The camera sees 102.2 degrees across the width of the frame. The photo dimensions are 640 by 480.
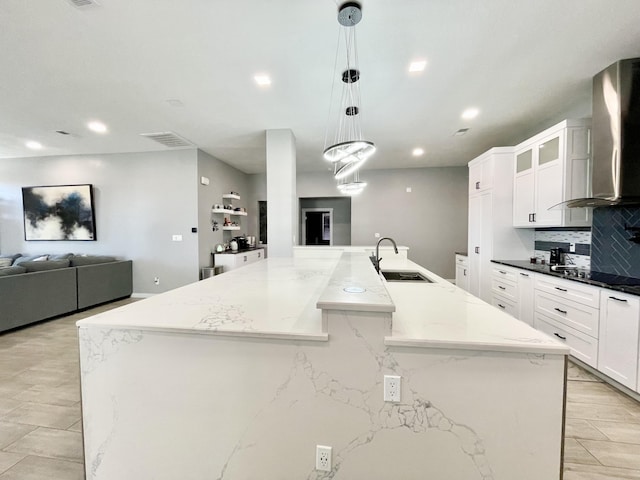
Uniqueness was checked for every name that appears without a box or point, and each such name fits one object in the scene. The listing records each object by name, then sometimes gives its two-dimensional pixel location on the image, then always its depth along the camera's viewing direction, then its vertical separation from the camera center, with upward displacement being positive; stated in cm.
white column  393 +59
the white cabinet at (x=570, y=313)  227 -81
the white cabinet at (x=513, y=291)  306 -79
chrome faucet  238 -31
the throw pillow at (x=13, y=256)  527 -51
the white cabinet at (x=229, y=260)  529 -61
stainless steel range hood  223 +85
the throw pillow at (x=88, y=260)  440 -52
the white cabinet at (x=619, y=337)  195 -85
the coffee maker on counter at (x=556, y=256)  326 -33
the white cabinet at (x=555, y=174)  283 +66
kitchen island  103 -71
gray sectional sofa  336 -84
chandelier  175 +147
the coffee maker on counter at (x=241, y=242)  617 -28
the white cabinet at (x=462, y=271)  475 -79
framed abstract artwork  526 +38
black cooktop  223 -45
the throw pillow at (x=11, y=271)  332 -52
